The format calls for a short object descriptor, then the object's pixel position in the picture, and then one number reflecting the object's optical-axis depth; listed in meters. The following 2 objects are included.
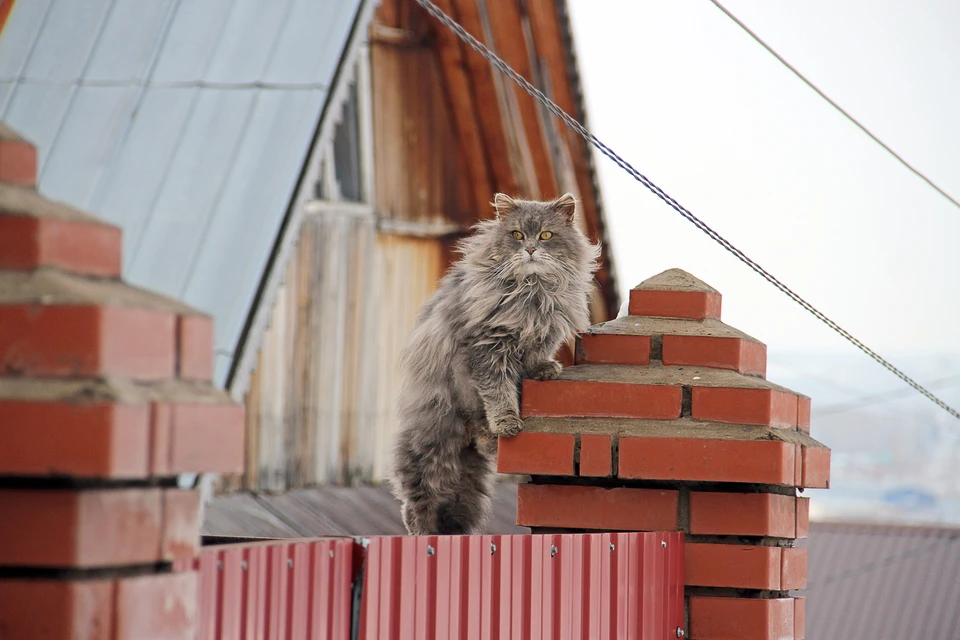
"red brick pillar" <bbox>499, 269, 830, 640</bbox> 6.43
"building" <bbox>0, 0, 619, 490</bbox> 10.57
